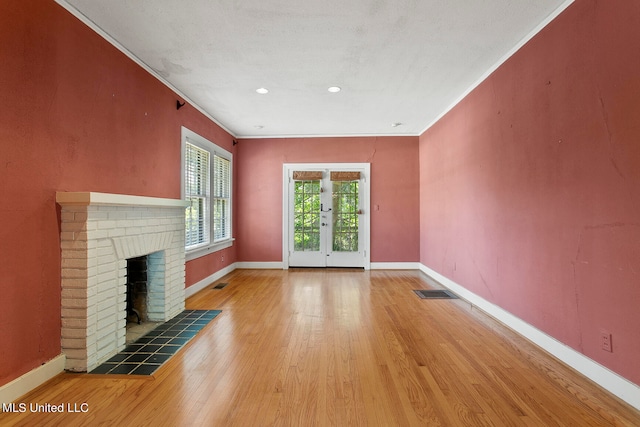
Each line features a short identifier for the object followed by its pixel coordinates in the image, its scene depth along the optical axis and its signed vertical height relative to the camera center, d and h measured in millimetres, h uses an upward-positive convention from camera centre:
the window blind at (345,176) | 5879 +725
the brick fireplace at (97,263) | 2137 -372
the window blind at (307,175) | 5906 +744
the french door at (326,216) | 5930 -56
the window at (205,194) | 4148 +302
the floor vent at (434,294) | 4043 -1115
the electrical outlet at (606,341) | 1899 -811
